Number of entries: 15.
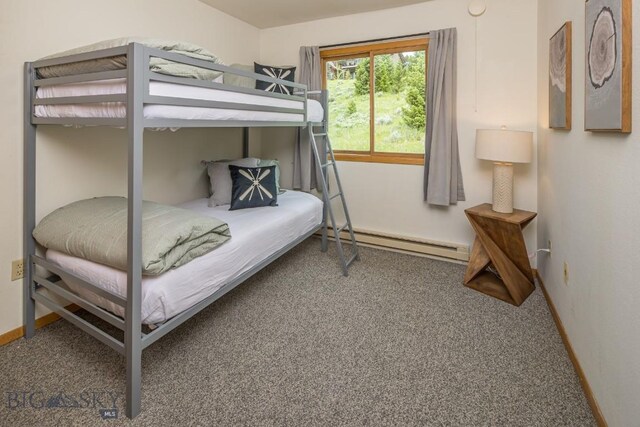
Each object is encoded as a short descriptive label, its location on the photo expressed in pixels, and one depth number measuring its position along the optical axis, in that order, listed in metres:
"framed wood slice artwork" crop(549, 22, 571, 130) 1.86
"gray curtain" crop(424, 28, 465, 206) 2.94
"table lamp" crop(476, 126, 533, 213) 2.48
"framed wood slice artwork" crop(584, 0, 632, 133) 1.15
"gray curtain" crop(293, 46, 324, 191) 3.51
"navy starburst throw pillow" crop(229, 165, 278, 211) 2.77
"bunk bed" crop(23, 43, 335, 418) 1.39
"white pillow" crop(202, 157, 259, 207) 2.92
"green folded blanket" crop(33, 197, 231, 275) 1.53
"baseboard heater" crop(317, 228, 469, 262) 3.14
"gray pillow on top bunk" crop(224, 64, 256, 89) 2.99
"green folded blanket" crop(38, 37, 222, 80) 1.44
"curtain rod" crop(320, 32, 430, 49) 3.09
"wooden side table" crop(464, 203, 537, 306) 2.45
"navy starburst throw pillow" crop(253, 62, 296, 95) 3.12
